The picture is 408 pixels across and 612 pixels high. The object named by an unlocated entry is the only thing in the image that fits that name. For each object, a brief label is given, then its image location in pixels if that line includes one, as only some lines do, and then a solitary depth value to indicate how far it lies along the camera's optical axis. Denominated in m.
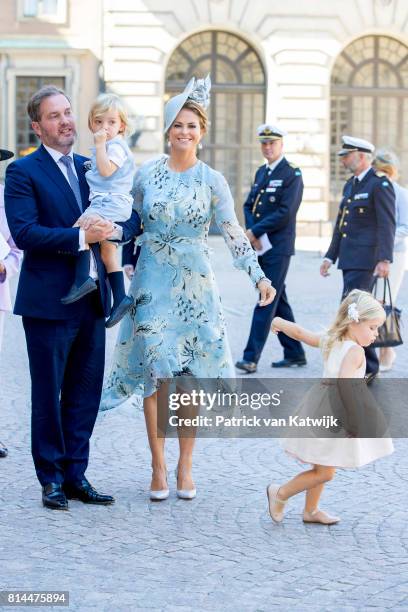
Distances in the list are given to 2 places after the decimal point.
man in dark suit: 9.86
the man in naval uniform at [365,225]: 16.45
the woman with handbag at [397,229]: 17.53
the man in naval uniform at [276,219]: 17.90
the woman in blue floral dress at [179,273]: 10.40
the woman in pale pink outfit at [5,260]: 11.86
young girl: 9.32
